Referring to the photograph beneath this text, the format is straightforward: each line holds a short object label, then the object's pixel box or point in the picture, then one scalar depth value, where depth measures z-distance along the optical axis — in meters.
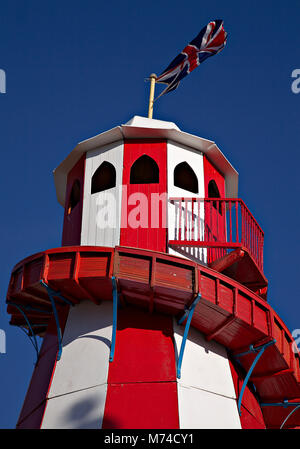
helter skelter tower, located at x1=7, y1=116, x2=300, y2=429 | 15.46
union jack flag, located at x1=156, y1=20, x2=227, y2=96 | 21.58
